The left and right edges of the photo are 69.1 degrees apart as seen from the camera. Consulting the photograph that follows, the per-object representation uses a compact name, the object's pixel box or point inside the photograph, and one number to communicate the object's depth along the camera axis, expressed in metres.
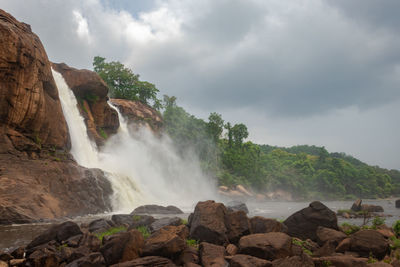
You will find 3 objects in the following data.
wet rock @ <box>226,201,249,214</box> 22.81
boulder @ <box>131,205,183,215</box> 20.52
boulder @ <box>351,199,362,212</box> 23.24
